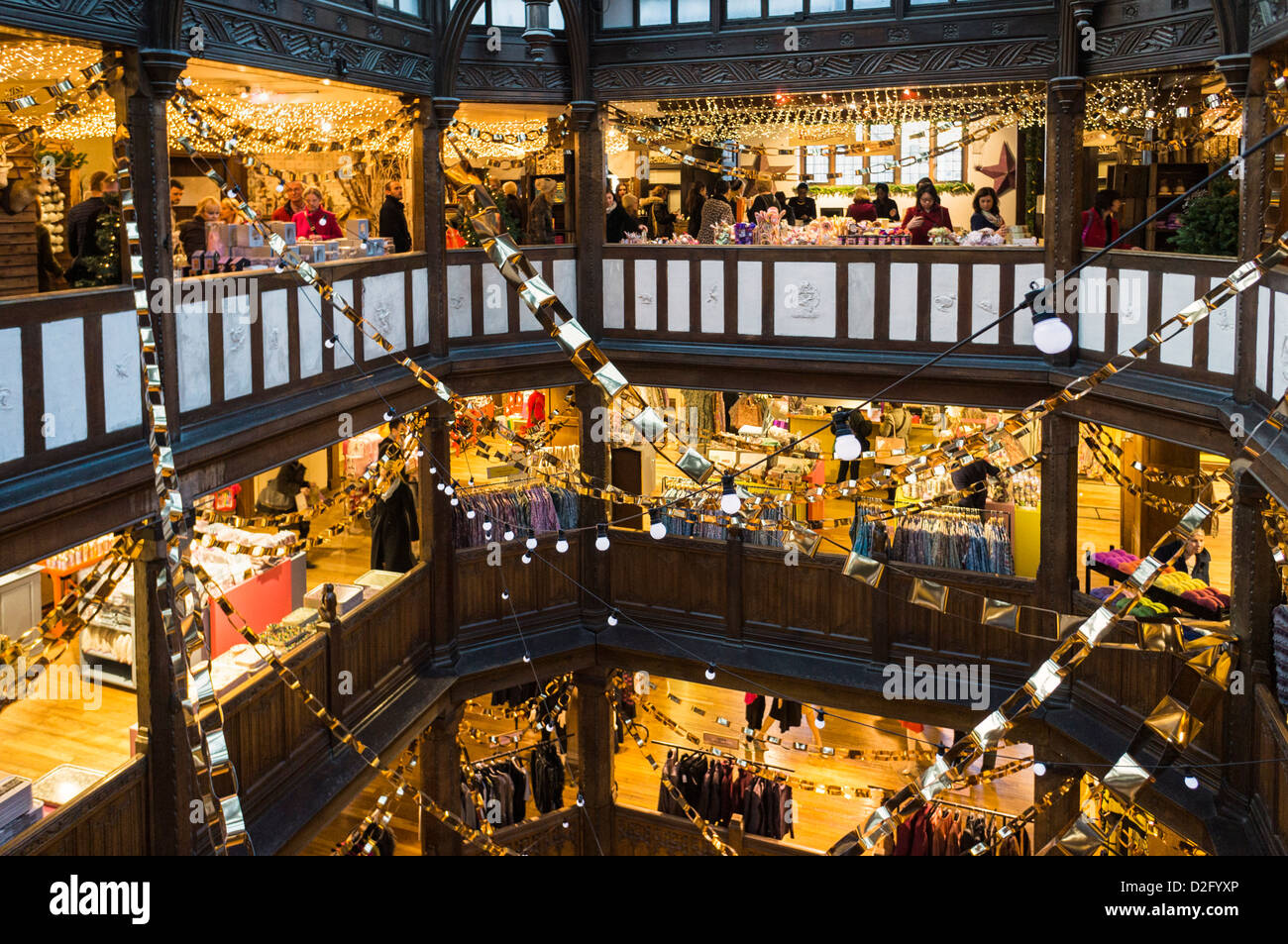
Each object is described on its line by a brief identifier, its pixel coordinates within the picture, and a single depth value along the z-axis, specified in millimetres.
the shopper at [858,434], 14055
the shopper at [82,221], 7438
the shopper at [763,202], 13297
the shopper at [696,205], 12664
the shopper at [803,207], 13242
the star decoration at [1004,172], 15539
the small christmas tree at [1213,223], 8922
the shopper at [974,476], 12258
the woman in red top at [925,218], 11305
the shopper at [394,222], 11047
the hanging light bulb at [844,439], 6348
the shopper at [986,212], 11141
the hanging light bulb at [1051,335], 5477
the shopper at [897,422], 15540
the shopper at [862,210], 12047
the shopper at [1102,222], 10484
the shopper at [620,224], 12391
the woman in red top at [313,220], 10656
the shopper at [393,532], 11438
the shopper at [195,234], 9203
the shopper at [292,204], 11242
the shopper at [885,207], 12250
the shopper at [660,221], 13688
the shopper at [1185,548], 5998
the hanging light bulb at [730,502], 5938
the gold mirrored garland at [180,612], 5590
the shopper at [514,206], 12742
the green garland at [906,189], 14570
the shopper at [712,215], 12148
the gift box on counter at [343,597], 10188
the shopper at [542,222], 12516
